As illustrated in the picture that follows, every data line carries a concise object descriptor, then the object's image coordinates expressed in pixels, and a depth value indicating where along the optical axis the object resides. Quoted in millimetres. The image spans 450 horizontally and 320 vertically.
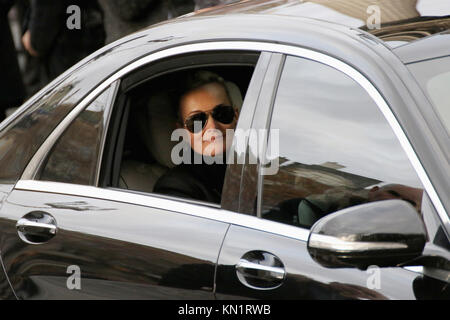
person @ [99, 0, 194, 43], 12875
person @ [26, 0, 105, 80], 13914
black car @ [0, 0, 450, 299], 4922
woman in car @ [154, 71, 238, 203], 6535
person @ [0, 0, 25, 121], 13758
